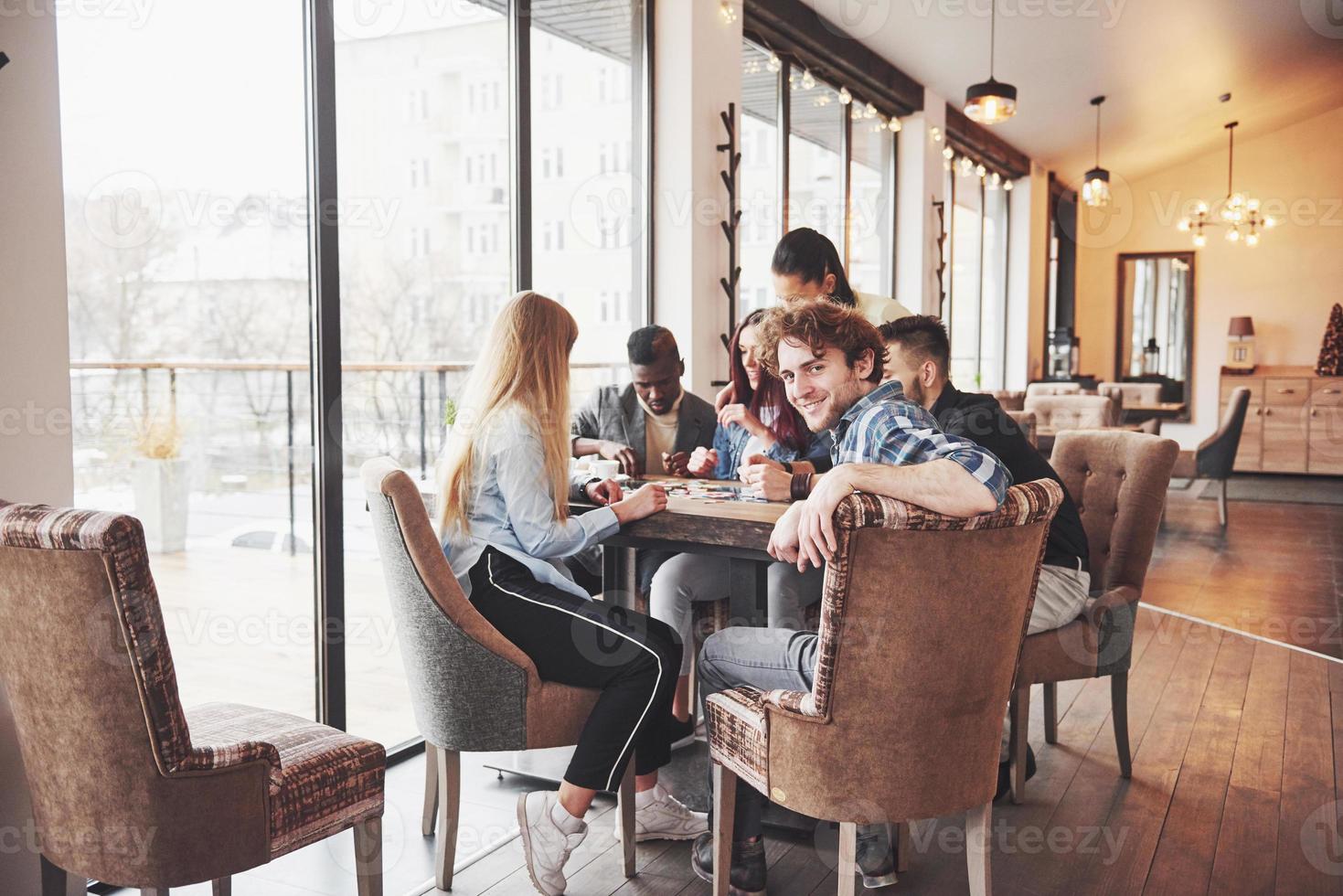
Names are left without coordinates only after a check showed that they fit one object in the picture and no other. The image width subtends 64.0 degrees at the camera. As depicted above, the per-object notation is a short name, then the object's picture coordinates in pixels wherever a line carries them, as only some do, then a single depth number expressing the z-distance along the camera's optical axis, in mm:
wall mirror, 12148
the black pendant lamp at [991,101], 5637
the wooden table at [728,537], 2326
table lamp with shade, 11289
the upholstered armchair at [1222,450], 7781
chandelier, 10518
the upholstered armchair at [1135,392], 8734
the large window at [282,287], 2703
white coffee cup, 2934
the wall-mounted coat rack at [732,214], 4926
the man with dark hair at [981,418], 2684
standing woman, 3268
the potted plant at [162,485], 2881
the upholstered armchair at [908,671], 1683
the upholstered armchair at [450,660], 2133
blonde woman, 2271
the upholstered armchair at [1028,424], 5777
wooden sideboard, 10375
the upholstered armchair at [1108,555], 2777
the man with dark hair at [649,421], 3500
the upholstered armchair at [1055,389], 8523
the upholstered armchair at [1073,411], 6801
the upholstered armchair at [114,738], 1537
